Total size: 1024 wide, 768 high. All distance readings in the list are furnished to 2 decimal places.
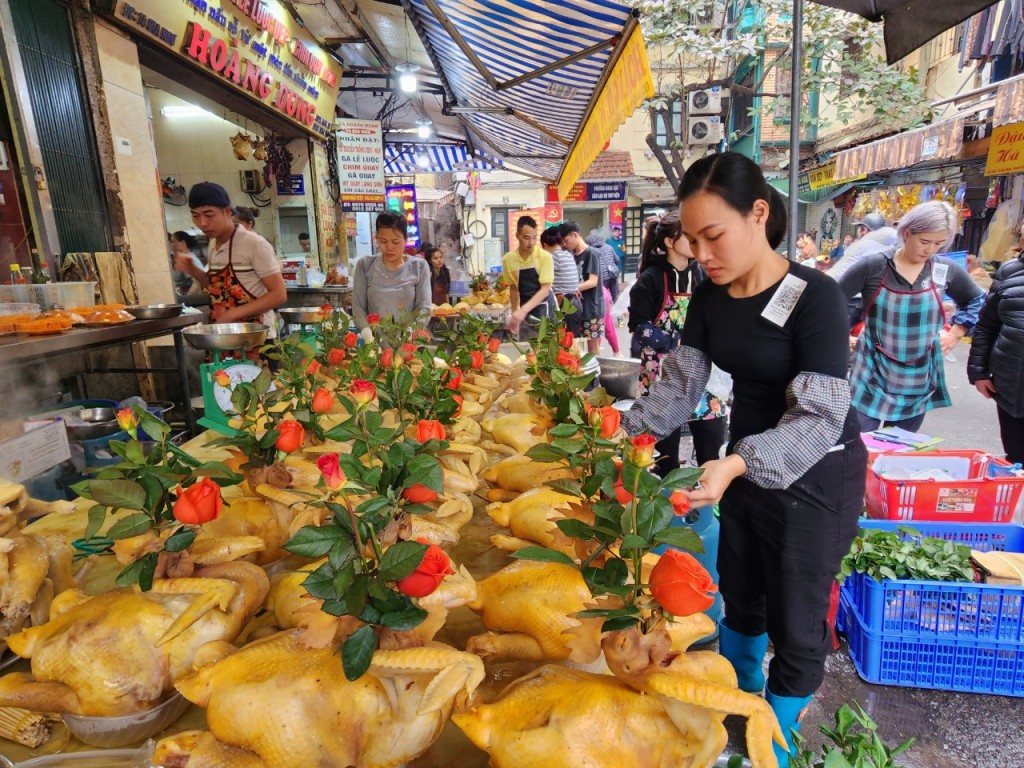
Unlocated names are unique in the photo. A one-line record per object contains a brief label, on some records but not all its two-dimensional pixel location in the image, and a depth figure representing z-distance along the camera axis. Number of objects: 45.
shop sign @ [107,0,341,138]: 5.16
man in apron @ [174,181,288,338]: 3.94
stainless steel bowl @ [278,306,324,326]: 5.38
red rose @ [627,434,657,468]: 1.05
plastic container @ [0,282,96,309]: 3.42
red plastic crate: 2.87
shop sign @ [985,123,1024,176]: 6.25
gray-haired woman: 3.26
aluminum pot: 4.30
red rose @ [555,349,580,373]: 2.22
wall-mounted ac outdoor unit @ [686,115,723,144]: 7.25
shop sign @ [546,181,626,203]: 18.73
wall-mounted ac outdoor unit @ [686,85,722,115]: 7.12
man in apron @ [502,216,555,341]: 5.93
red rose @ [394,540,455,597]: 0.89
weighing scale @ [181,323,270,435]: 2.78
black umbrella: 2.12
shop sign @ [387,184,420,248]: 14.57
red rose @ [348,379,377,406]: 1.38
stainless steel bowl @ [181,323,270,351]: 3.27
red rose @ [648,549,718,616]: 0.83
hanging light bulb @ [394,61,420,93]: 7.36
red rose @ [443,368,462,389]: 2.29
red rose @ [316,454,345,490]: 0.95
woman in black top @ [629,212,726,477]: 3.78
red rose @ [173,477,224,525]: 1.08
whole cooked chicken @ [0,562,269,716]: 1.01
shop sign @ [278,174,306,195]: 9.28
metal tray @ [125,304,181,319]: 3.75
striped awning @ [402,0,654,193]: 3.63
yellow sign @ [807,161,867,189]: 12.01
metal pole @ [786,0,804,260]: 2.56
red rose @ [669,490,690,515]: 1.06
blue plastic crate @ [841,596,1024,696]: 2.30
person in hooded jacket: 3.31
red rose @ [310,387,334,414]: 1.76
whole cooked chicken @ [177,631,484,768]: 0.91
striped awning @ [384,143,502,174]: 14.20
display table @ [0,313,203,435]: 2.69
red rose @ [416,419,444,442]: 1.42
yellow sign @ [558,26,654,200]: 3.21
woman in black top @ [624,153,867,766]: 1.55
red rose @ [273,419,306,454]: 1.47
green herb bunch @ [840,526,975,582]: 2.38
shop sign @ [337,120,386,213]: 9.20
